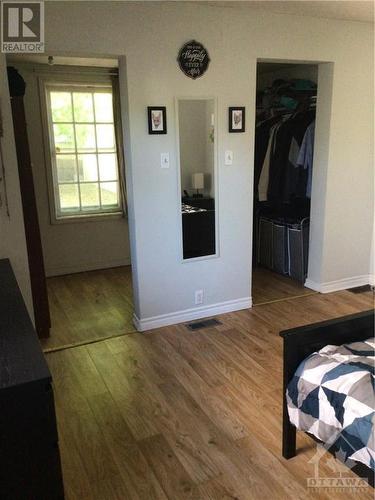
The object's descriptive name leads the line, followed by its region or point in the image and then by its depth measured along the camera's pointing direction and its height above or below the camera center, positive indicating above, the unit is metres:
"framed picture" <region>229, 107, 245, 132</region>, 3.09 +0.26
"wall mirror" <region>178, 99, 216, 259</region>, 2.99 -0.15
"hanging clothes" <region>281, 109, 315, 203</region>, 3.93 -0.09
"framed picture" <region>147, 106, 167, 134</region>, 2.83 +0.25
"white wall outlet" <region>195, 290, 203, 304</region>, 3.32 -1.12
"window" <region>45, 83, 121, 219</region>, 4.36 +0.08
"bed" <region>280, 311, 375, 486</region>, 1.40 -0.85
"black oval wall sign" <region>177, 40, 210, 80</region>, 2.84 +0.65
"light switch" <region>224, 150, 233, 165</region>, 3.16 -0.02
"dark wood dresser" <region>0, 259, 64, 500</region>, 1.02 -0.68
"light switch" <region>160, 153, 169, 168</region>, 2.95 -0.03
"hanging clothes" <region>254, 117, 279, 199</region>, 4.25 +0.11
